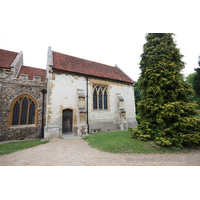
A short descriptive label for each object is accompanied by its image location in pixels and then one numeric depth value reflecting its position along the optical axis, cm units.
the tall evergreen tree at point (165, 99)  582
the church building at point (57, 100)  980
